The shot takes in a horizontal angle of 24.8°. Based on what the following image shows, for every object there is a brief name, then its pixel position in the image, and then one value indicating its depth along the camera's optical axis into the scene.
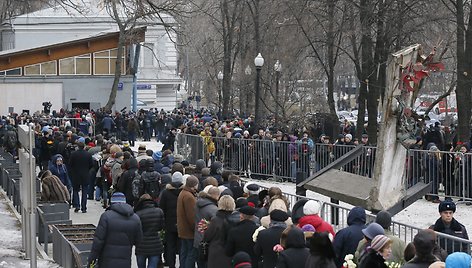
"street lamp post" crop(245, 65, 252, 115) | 47.94
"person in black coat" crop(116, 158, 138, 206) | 20.19
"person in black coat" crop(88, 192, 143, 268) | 13.77
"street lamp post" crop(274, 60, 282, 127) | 42.26
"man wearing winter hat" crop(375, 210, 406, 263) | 11.15
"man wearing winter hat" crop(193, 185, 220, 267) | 15.16
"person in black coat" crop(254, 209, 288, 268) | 12.73
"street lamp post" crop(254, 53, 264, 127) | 34.53
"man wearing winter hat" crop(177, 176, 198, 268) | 16.14
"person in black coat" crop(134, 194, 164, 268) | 15.54
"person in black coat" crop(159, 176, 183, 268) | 16.72
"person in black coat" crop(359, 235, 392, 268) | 10.49
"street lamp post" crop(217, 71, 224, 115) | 61.24
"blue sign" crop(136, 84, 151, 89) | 77.36
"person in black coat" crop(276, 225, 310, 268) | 11.57
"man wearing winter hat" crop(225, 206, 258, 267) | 13.45
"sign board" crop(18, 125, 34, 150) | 16.20
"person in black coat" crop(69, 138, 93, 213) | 24.34
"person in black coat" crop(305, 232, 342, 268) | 10.95
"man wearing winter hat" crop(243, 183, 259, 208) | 15.56
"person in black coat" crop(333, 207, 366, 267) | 12.12
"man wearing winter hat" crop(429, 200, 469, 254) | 13.41
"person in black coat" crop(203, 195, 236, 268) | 13.98
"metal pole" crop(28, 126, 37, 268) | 15.91
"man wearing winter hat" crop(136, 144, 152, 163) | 23.24
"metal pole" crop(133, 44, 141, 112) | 56.81
